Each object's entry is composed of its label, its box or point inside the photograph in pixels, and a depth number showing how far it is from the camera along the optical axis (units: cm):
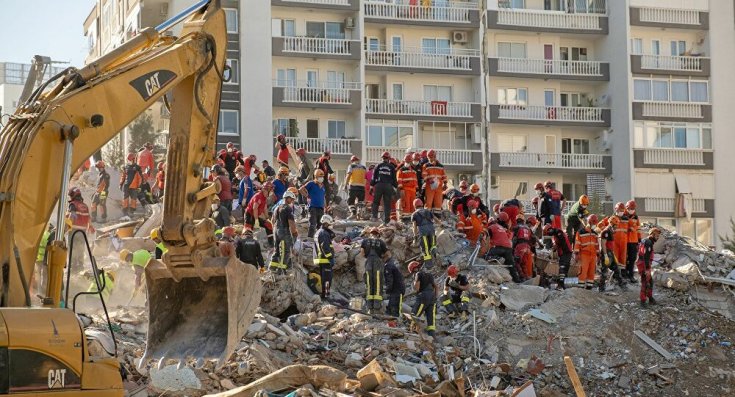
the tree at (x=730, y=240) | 4578
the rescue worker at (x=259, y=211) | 2509
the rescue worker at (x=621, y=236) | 2814
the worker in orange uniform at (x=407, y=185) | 2828
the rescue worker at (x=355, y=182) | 2930
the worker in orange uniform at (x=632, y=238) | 2811
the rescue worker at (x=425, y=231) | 2491
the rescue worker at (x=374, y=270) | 2298
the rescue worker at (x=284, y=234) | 2328
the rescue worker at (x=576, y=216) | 2827
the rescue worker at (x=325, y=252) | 2345
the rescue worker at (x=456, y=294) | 2384
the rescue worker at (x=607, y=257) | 2739
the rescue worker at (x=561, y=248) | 2683
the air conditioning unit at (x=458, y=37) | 5047
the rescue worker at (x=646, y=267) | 2644
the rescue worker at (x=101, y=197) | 2920
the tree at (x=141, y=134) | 4403
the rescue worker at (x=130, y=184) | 2934
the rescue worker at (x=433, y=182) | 2839
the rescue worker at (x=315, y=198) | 2619
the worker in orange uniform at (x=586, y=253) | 2686
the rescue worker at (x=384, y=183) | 2739
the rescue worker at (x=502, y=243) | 2608
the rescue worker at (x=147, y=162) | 3017
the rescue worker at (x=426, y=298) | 2270
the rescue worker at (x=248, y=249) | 2264
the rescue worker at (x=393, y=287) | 2300
